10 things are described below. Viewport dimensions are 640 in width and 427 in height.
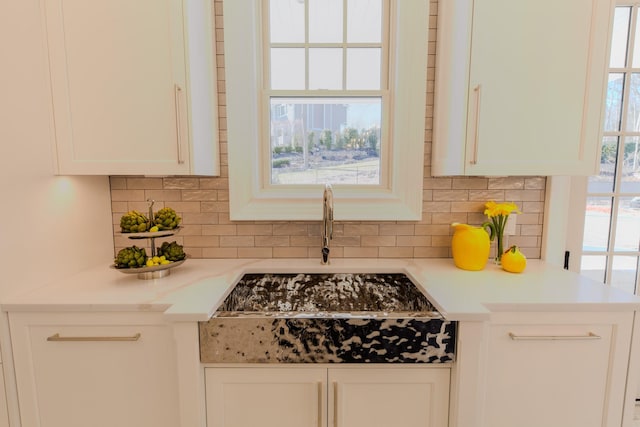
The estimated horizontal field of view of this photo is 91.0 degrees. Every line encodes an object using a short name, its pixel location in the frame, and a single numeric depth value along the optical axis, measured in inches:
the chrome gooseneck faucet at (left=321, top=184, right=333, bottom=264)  55.0
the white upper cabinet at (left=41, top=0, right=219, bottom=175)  48.3
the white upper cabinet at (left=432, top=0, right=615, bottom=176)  48.6
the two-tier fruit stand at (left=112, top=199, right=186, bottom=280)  50.3
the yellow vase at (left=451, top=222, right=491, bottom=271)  56.6
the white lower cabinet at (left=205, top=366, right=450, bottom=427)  40.6
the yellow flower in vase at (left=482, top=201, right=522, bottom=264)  58.8
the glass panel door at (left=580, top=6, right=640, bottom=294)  62.3
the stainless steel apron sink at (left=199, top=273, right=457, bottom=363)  39.4
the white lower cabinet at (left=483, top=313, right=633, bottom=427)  43.0
